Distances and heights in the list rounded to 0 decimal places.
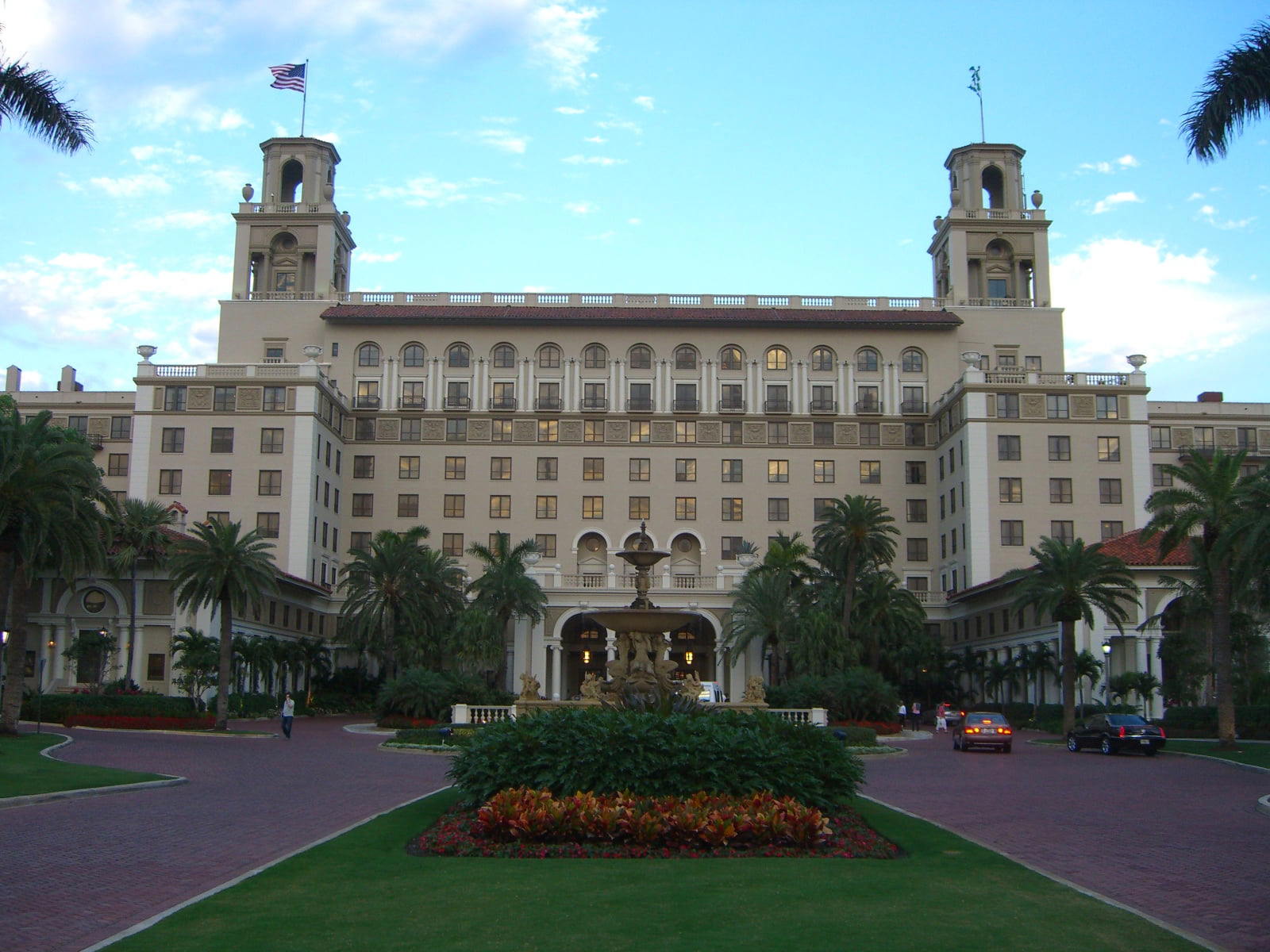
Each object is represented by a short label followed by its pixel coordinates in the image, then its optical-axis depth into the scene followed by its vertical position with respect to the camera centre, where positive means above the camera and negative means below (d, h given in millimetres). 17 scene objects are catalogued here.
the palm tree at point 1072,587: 51344 +3688
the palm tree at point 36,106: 23219 +10242
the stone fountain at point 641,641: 26984 +845
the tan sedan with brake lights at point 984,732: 44031 -1813
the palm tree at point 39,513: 40031 +5116
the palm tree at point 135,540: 56531 +5975
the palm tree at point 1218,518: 45000 +5708
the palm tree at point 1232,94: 19656 +8929
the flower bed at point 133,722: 50438 -1867
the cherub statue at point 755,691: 39969 -405
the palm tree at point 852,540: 62781 +6760
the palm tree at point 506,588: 63250 +4353
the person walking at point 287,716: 46188 -1439
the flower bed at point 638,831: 15945 -1923
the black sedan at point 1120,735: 42312 -1836
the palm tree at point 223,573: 51250 +4072
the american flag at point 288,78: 80188 +37221
